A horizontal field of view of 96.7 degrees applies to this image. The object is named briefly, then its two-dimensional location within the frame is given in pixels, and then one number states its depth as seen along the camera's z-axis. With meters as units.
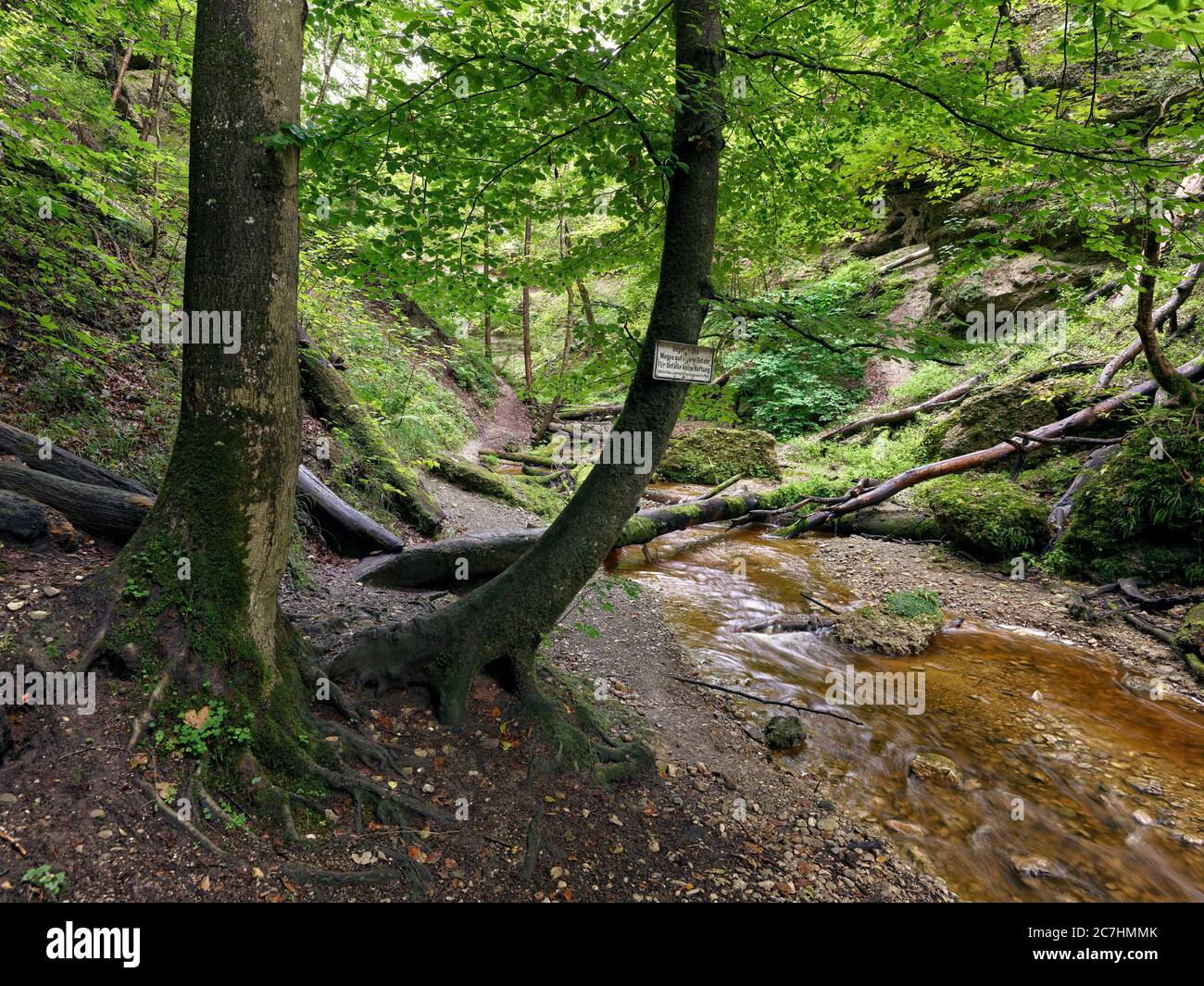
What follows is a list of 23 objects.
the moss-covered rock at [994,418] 11.37
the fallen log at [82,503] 3.73
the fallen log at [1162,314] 9.62
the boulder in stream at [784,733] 4.88
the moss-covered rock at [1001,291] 16.67
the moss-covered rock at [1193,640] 6.13
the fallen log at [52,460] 4.12
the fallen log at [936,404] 15.87
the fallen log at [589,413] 21.11
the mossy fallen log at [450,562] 5.91
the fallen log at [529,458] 15.52
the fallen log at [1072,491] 9.18
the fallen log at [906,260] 20.91
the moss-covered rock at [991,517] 9.27
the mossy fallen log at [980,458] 9.60
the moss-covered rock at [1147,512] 7.55
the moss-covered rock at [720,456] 15.98
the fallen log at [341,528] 6.48
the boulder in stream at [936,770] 4.61
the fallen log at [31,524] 3.35
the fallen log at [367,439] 8.23
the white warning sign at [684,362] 3.65
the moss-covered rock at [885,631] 6.84
